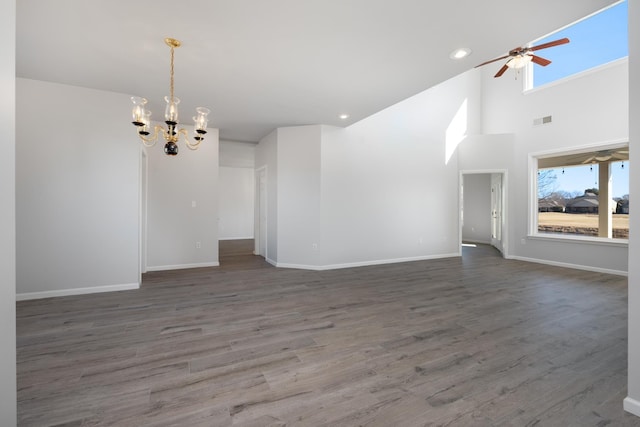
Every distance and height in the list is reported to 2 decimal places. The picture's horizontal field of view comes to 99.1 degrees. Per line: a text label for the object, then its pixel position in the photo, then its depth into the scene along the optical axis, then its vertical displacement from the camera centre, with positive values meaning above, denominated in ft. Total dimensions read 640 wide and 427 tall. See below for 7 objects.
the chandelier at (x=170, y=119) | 8.84 +3.14
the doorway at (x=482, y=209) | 26.76 +0.28
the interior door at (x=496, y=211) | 24.82 +0.10
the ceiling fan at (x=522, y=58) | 13.81 +8.08
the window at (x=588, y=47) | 16.92 +11.05
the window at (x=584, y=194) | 17.31 +1.27
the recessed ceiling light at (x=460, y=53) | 8.95 +5.34
